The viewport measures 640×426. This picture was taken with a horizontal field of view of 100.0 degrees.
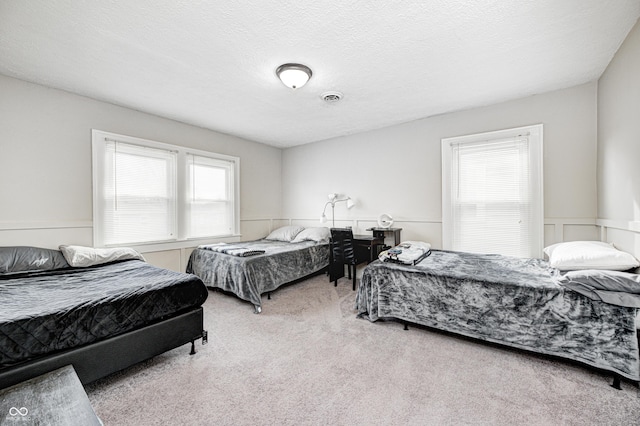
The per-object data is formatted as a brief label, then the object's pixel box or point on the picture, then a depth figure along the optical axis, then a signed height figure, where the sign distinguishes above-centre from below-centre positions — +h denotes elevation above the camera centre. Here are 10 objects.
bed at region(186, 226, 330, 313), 3.26 -0.71
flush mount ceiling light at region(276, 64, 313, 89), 2.44 +1.28
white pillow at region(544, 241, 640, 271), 2.01 -0.38
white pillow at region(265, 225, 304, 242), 4.87 -0.40
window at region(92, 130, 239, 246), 3.30 +0.30
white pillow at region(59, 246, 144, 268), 2.72 -0.45
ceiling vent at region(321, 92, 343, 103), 3.10 +1.36
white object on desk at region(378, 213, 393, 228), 4.20 -0.15
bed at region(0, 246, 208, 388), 1.51 -0.66
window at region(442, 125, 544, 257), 3.24 +0.24
